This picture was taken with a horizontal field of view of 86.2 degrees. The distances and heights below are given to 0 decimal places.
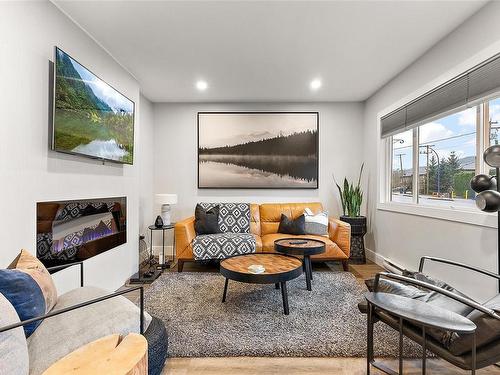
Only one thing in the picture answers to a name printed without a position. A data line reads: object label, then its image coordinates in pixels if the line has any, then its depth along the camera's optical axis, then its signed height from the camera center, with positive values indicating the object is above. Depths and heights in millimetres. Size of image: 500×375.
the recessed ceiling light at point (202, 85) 3658 +1447
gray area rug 1902 -1129
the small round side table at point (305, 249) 2938 -681
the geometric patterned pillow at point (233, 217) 4059 -448
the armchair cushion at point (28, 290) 1180 -494
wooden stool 938 -647
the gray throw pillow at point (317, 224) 3924 -526
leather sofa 3568 -686
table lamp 3828 -210
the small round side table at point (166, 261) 3678 -1098
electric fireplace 2047 -382
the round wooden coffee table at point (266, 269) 2289 -745
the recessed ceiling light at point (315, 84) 3627 +1462
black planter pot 3971 -737
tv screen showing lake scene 2068 +662
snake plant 4180 -175
